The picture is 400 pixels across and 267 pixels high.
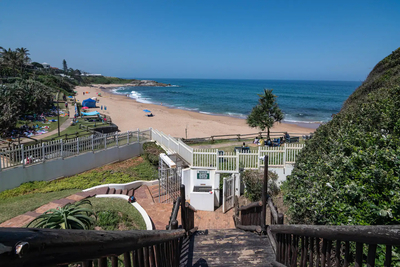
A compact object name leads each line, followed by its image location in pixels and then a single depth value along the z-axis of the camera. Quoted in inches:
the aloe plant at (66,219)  222.4
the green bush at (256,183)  442.8
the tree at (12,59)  2119.8
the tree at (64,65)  6597.0
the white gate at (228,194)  430.0
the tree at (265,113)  764.0
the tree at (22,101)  687.1
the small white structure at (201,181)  468.1
